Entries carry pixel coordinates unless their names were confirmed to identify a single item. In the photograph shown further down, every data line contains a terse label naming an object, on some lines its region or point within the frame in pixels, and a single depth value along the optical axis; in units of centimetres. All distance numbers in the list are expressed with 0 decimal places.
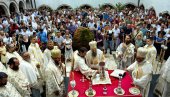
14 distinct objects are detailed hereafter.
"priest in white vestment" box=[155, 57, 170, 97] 576
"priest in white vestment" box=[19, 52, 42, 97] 568
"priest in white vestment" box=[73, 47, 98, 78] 524
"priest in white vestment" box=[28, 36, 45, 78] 748
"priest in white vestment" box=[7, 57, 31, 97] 500
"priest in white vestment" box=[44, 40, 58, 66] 747
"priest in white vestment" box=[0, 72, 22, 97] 422
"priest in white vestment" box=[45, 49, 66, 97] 505
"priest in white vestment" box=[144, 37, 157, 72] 726
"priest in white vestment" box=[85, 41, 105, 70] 590
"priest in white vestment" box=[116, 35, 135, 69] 745
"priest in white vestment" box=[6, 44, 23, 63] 684
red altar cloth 462
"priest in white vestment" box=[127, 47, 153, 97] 495
